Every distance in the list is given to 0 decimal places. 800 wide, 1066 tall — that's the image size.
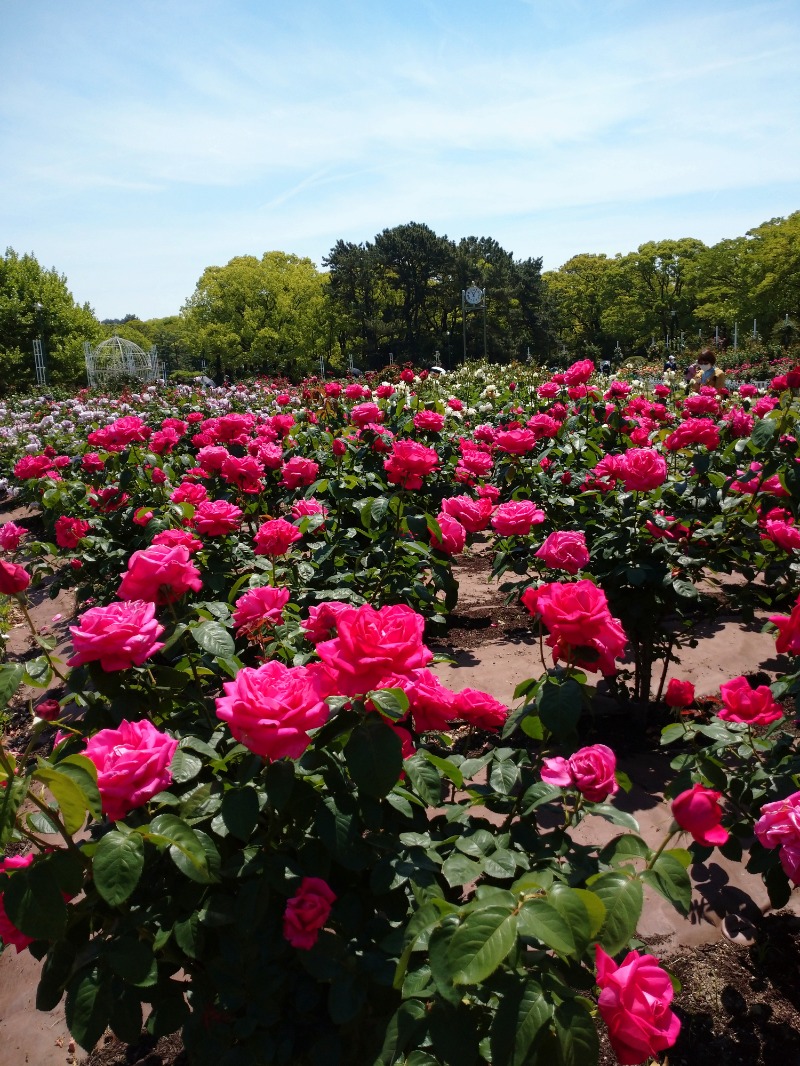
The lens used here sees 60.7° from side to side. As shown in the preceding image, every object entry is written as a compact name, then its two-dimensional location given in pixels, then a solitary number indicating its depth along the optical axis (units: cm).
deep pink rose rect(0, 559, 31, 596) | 169
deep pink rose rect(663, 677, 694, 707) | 251
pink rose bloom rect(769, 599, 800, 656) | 152
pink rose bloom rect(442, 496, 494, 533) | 272
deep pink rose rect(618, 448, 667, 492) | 253
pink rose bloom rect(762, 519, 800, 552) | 224
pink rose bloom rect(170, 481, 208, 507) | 294
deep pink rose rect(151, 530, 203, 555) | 194
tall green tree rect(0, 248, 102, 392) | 3638
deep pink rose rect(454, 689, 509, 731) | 166
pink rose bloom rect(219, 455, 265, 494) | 323
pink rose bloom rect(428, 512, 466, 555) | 260
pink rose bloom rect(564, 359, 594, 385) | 468
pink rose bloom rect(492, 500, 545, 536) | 232
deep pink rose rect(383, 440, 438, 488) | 278
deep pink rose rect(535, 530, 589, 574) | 160
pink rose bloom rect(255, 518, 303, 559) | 229
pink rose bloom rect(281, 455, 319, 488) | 335
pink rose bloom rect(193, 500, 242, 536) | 230
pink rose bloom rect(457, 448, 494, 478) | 361
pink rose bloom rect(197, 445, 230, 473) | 334
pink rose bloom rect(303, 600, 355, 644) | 146
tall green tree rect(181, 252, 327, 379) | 4669
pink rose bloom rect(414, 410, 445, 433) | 381
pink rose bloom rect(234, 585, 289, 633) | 168
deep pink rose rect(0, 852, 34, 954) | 118
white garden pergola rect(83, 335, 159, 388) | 2711
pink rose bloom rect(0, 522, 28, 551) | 363
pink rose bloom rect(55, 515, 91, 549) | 396
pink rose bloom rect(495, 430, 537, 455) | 350
